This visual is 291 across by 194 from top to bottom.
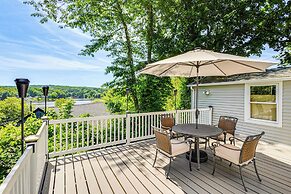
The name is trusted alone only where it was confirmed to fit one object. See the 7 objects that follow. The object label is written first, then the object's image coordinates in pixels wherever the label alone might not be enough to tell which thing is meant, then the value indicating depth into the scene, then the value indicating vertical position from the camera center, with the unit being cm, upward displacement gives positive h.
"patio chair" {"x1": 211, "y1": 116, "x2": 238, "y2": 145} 346 -87
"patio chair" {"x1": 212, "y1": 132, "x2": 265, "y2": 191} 217 -110
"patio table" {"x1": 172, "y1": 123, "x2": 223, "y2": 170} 265 -80
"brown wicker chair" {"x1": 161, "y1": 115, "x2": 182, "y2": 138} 390 -83
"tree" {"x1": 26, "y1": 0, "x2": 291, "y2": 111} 707 +409
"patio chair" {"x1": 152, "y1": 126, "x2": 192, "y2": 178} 247 -106
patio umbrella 230 +67
